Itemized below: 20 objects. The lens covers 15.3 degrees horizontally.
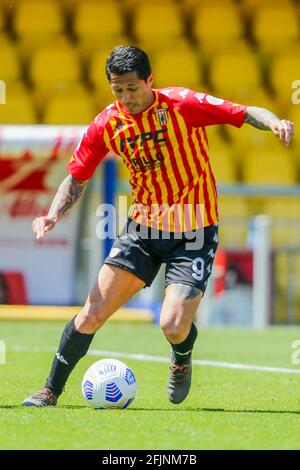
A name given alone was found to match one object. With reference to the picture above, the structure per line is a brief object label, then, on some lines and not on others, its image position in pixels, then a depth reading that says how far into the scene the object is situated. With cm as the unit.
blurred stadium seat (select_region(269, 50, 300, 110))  1795
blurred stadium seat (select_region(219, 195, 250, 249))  1439
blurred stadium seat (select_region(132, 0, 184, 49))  1905
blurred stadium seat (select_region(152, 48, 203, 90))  1811
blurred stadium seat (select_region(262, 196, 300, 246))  1430
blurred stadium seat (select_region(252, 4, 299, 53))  1884
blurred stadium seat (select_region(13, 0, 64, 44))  1944
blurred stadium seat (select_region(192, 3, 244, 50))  1902
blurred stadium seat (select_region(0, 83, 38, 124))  1795
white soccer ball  625
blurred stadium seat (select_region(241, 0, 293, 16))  1922
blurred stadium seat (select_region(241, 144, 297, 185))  1677
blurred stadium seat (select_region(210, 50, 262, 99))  1805
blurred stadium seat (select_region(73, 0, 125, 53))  1920
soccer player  635
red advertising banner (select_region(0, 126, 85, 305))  1387
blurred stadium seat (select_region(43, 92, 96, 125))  1783
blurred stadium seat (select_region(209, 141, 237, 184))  1666
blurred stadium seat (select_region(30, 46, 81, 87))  1864
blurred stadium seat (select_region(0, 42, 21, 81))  1870
